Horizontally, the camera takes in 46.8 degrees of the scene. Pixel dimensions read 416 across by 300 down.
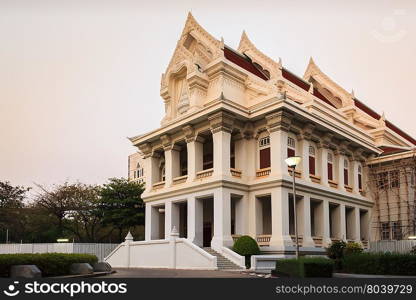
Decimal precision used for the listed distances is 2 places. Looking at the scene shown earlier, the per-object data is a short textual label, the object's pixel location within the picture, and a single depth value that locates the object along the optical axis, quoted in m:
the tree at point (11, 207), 45.71
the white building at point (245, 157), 26.98
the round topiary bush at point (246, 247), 24.34
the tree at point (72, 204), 44.56
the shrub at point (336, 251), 23.46
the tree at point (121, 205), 39.52
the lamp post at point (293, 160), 18.42
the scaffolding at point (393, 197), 33.28
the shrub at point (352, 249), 23.42
